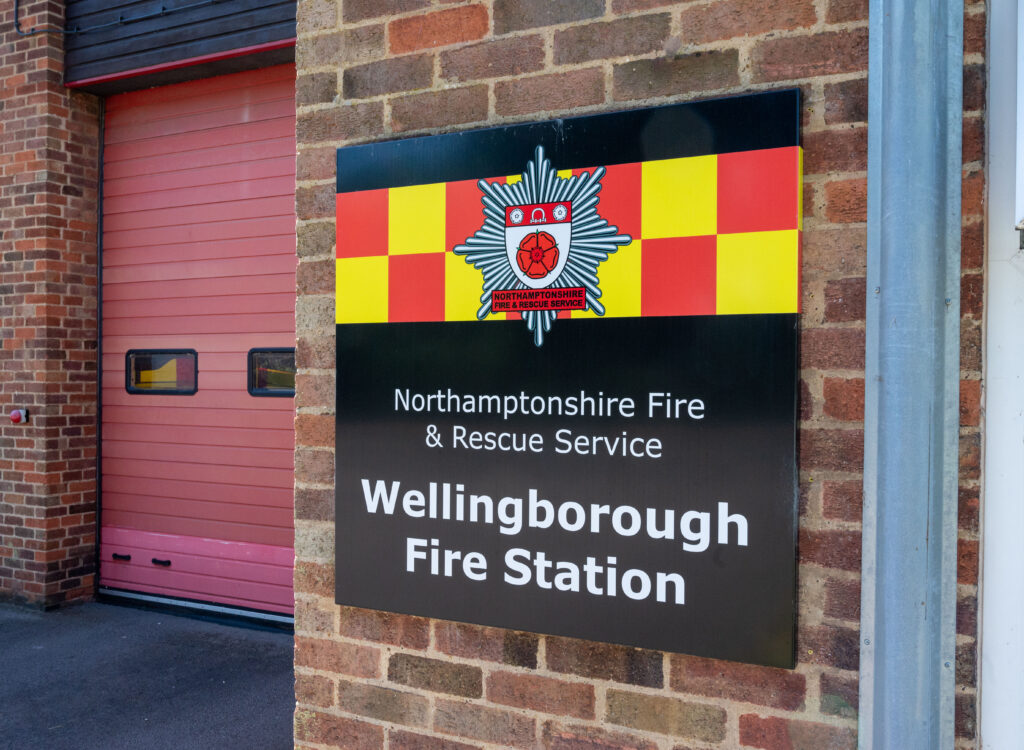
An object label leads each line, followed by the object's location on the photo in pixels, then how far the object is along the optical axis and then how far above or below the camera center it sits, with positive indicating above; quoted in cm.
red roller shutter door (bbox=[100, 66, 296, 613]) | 535 +31
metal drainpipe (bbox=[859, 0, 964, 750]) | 150 +3
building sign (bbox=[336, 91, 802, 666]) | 194 +0
